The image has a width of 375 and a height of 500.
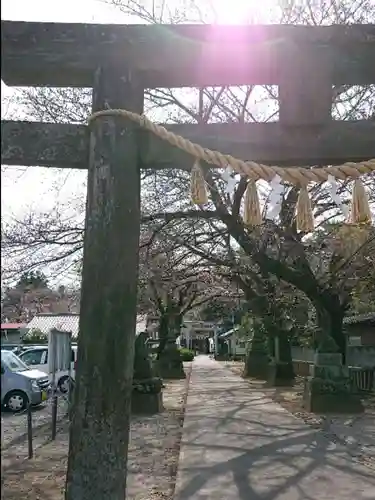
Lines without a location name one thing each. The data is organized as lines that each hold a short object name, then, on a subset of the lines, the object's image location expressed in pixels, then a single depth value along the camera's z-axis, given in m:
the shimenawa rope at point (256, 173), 3.73
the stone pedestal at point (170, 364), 25.31
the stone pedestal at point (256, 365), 24.23
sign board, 10.37
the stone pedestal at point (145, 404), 12.93
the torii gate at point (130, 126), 3.65
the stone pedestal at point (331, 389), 12.63
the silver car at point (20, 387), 12.38
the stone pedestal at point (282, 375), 20.08
